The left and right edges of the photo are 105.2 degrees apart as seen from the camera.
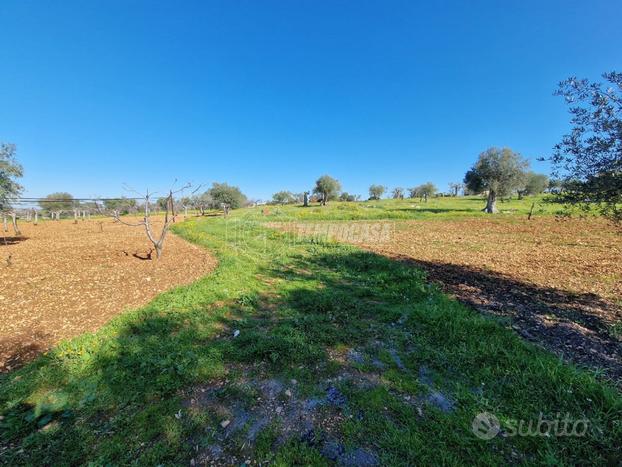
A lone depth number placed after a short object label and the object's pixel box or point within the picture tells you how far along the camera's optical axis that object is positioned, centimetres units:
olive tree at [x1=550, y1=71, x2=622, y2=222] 494
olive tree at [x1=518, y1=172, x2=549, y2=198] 4542
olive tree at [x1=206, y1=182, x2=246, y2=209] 5562
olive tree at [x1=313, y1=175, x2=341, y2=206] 6291
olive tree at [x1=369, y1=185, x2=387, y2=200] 9325
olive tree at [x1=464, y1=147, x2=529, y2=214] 3162
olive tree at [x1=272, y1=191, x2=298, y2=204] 8131
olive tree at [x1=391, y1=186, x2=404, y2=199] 9288
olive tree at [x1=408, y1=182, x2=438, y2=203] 7075
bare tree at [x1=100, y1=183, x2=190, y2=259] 1109
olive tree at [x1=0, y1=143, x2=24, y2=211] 1364
